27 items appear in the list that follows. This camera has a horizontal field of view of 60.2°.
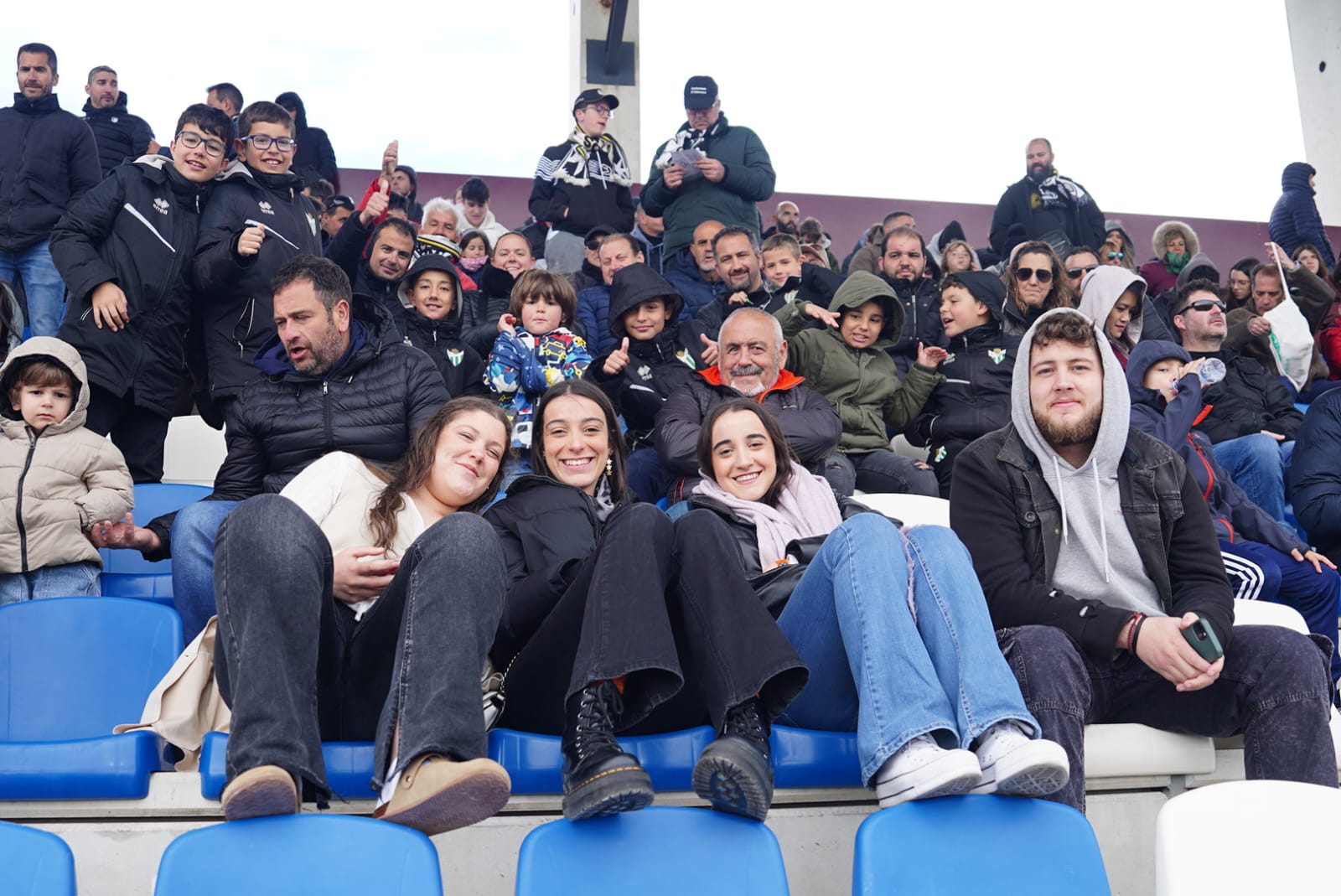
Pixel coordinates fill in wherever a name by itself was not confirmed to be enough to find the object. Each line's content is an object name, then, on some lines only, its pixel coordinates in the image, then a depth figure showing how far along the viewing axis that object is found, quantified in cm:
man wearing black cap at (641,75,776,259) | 582
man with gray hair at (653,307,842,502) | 365
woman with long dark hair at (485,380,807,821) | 170
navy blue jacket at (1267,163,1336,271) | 765
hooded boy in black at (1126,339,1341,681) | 332
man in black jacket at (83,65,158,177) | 591
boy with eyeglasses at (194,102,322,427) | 375
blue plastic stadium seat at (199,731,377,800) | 195
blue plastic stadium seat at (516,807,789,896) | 158
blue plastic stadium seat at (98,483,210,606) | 319
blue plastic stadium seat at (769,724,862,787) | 211
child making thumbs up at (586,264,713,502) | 409
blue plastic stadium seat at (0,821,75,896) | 145
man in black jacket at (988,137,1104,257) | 697
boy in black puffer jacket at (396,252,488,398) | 432
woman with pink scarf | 176
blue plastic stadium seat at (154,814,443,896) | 152
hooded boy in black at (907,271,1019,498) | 426
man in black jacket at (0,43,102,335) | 467
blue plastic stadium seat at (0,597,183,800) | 245
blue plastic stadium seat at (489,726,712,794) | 205
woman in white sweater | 165
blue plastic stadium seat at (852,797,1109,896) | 165
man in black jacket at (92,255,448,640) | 306
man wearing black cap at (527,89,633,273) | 603
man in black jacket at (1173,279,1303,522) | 436
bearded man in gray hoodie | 212
